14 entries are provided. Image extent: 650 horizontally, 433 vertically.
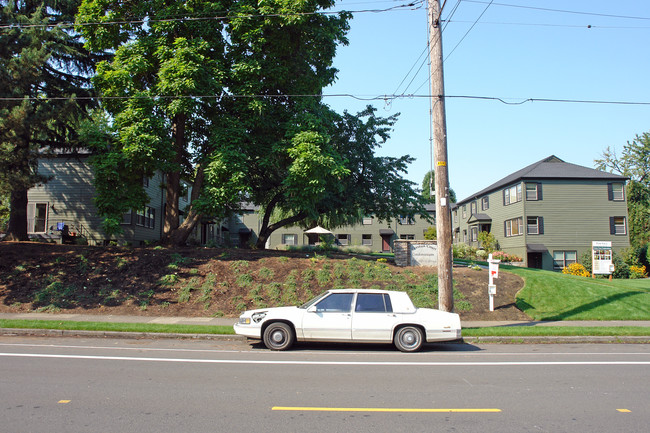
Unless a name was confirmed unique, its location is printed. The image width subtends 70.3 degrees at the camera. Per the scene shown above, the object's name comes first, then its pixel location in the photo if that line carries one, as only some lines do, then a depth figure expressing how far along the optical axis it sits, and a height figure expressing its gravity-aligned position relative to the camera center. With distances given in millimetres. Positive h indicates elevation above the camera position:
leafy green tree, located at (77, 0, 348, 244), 17859 +6314
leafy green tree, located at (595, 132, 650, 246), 43969 +6746
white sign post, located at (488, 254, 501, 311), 15109 -988
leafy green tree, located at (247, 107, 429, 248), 23828 +3229
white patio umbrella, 34094 +1161
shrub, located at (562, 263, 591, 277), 31484 -1748
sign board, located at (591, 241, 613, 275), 27297 -1016
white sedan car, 10039 -1705
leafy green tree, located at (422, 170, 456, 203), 78062 +11163
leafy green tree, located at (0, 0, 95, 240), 16531 +6316
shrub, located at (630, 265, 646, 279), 32281 -1975
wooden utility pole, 12766 +2288
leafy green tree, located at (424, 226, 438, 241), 49084 +1359
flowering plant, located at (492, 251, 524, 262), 33478 -933
